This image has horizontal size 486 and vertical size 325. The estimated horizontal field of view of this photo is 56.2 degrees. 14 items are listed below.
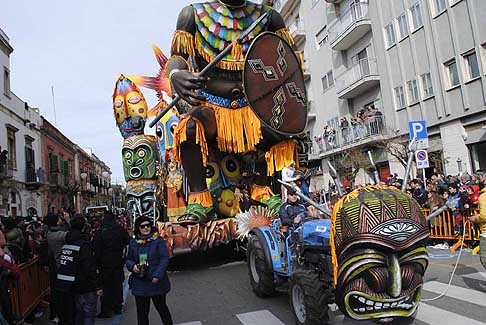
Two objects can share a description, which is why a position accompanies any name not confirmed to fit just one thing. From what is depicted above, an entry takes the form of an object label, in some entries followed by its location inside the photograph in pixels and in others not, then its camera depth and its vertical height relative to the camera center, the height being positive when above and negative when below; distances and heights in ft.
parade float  18.93 +3.51
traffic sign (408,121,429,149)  33.75 +3.38
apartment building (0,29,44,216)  75.56 +12.72
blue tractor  13.63 -2.66
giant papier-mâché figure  21.72 +4.85
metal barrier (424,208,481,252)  30.09 -3.94
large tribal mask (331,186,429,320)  11.20 -1.89
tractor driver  17.13 -0.85
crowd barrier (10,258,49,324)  18.58 -3.14
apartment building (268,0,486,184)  54.24 +15.35
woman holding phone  15.01 -2.23
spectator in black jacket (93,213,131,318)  19.66 -2.24
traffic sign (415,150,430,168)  34.71 +1.24
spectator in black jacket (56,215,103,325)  15.60 -2.01
